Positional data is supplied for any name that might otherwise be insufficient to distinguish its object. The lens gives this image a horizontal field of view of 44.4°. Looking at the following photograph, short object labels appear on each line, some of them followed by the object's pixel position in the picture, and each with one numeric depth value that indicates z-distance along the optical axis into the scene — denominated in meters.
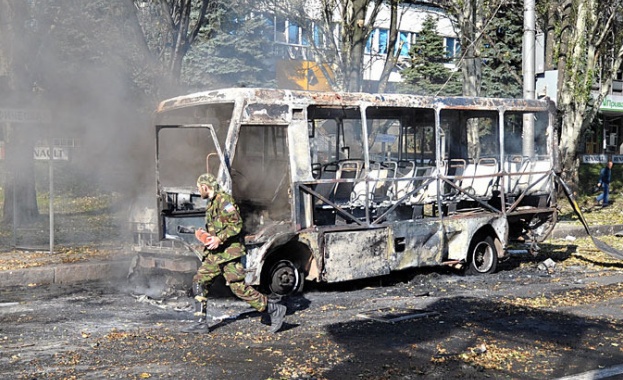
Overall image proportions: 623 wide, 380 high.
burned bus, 8.85
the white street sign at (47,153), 11.23
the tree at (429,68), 34.28
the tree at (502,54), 29.11
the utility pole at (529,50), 14.48
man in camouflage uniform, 7.22
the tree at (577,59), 20.09
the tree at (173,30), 14.77
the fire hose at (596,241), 11.64
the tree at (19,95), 12.62
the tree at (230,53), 22.55
